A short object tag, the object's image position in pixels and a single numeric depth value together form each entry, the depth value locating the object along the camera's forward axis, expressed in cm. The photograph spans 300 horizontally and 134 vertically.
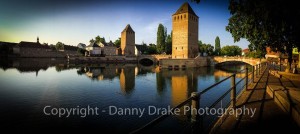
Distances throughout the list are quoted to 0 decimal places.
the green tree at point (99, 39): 11056
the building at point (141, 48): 10599
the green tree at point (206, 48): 8512
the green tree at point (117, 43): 11291
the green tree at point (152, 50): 9925
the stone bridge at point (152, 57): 7682
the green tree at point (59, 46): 12900
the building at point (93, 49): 9831
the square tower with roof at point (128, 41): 9300
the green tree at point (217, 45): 9481
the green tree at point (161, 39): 8419
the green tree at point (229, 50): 9565
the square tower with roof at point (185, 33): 6506
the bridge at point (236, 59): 4990
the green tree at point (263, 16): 451
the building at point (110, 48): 10242
